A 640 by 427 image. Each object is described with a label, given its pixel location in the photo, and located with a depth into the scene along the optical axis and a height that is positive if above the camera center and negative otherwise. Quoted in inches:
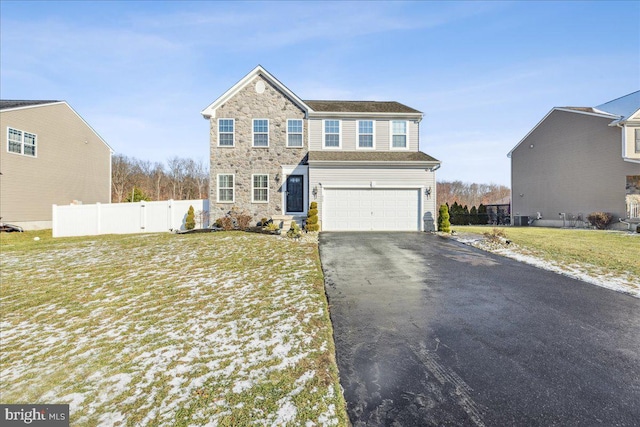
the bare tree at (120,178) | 1630.2 +180.2
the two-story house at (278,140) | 632.4 +155.4
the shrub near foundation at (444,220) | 563.8 -16.0
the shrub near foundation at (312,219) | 550.2 -15.2
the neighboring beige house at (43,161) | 651.5 +122.2
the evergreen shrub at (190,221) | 635.6 -23.2
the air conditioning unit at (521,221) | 944.5 -28.7
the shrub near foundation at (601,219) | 693.9 -15.6
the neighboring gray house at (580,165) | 691.4 +127.2
